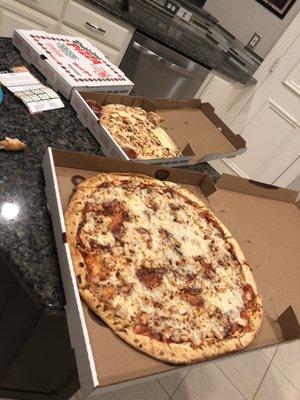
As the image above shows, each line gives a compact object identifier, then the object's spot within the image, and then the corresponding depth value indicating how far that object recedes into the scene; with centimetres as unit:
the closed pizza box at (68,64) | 124
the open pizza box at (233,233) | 68
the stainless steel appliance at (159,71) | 259
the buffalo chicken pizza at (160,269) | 82
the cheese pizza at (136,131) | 118
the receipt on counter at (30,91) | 113
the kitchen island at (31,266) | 76
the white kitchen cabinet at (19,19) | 240
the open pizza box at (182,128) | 117
